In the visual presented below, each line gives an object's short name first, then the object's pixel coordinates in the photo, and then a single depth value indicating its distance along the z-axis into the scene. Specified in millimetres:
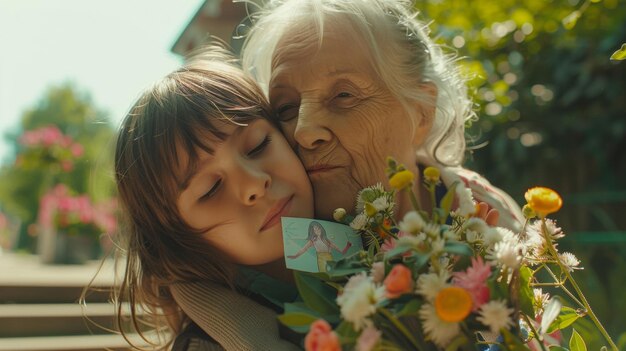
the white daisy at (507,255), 724
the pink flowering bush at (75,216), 6949
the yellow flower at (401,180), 751
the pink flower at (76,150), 8555
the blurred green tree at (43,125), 30422
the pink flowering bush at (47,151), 8422
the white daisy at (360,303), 664
